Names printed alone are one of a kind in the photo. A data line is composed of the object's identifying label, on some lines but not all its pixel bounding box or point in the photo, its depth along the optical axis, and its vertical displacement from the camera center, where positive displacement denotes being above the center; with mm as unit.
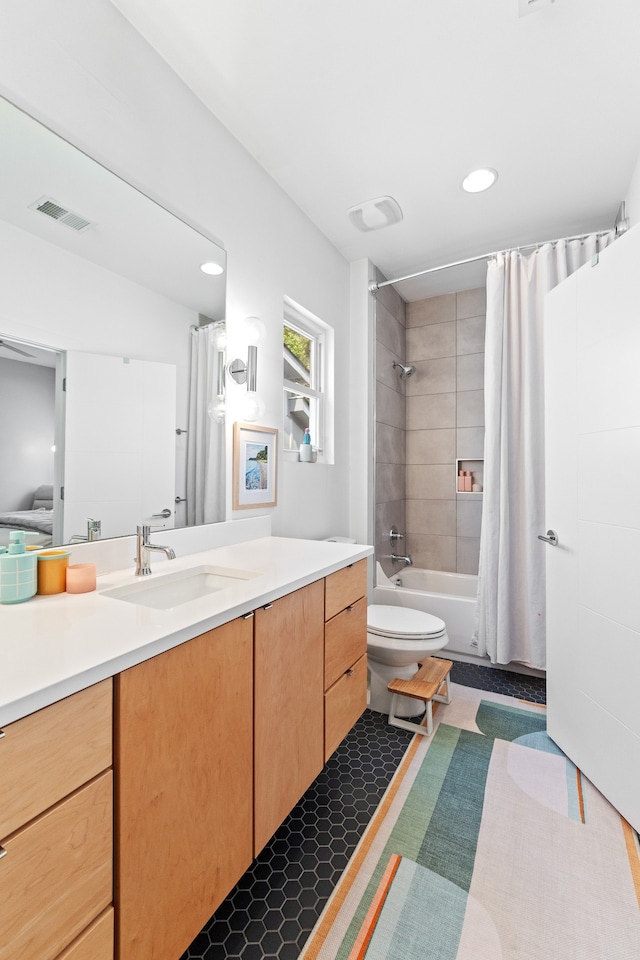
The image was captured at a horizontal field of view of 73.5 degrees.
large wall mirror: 1045 +390
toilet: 1994 -761
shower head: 3338 +903
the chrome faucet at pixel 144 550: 1237 -198
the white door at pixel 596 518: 1396 -121
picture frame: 1771 +74
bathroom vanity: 584 -488
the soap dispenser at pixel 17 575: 926 -207
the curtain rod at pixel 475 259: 2265 +1321
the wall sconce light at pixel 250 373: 1778 +459
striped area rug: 1039 -1105
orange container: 1010 -216
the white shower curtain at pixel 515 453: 2328 +177
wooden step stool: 1876 -928
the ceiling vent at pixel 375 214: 2211 +1444
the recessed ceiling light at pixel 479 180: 2018 +1467
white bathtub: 2607 -758
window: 2307 +621
